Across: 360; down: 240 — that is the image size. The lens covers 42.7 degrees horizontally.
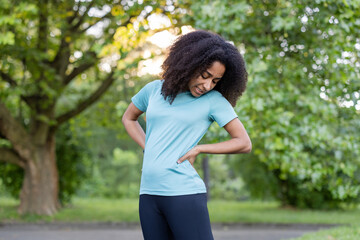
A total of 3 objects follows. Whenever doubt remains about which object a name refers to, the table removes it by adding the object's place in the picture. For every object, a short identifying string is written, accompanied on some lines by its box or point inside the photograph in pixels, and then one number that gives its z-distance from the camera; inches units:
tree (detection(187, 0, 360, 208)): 248.2
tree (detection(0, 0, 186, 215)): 393.4
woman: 89.1
